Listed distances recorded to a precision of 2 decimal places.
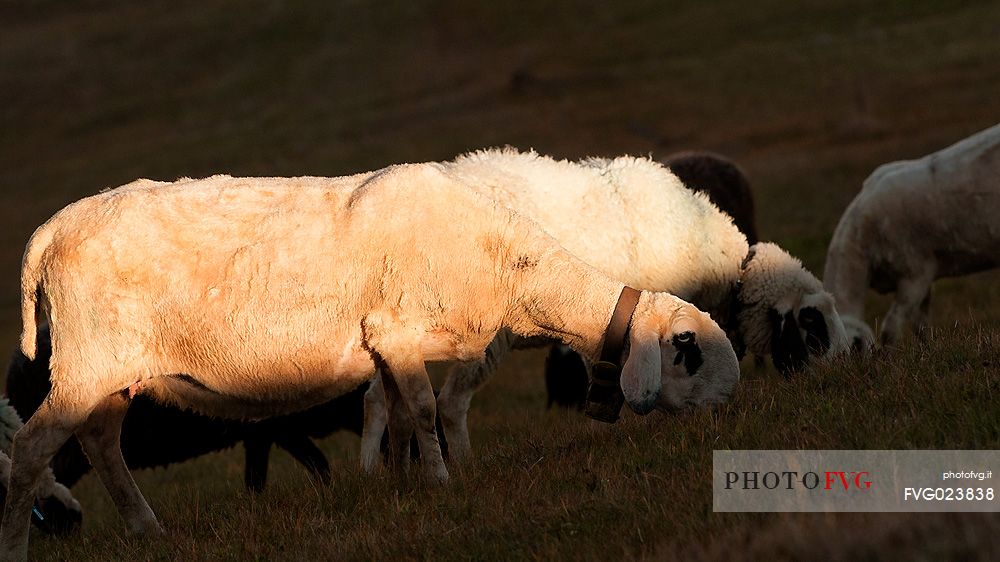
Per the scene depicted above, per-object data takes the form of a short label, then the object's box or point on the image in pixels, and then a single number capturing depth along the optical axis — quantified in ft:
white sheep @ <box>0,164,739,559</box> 41.11
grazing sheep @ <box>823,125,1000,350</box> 64.18
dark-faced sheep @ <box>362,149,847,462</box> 55.01
